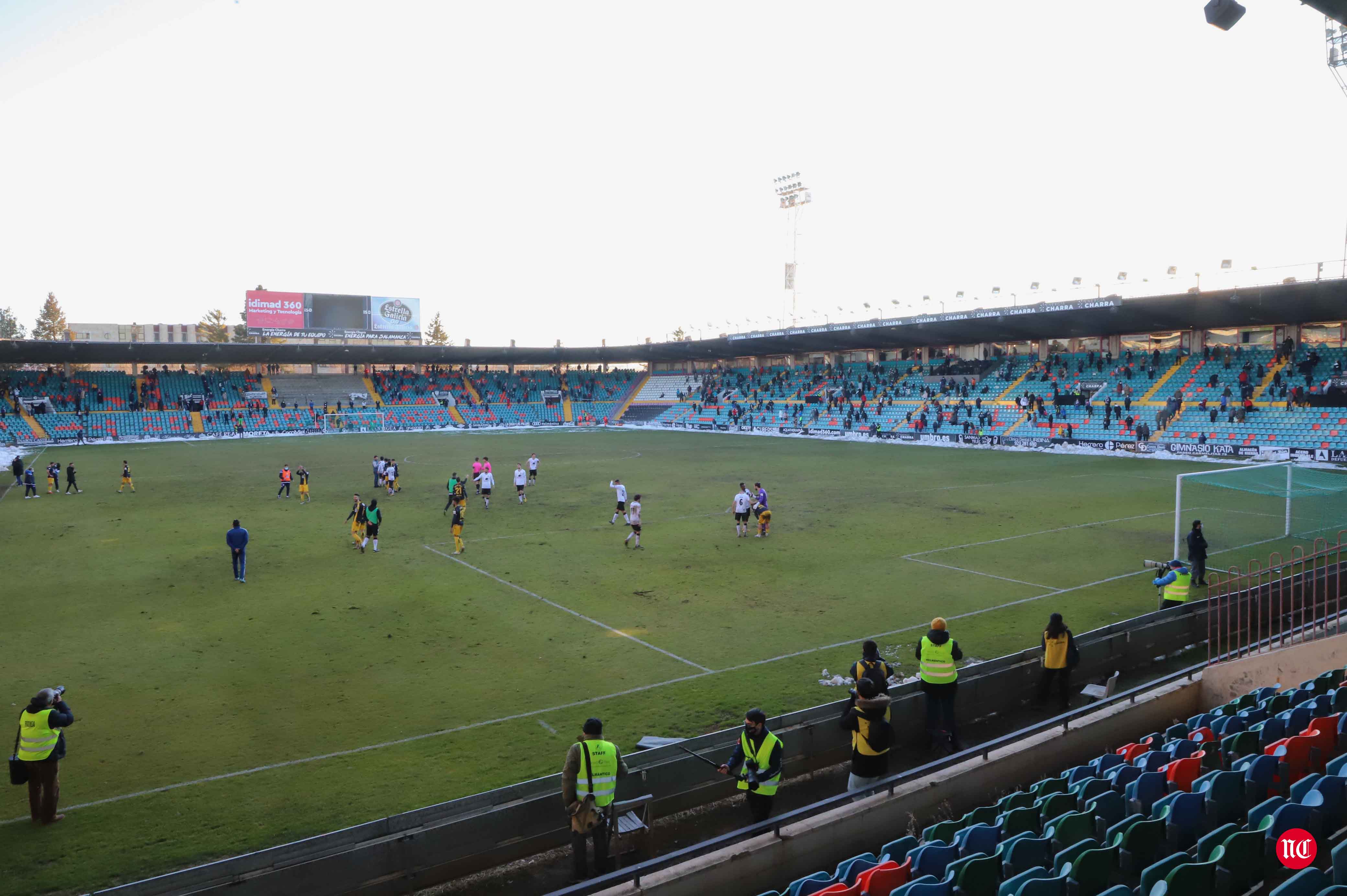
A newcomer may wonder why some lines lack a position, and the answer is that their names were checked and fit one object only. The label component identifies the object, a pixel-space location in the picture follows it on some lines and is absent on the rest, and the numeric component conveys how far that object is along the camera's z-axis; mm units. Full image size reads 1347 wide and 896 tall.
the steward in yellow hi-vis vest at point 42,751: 7922
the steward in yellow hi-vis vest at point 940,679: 8984
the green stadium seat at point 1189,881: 4504
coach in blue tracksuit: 17281
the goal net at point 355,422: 70562
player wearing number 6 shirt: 22125
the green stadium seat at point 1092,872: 4852
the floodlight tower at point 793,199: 73312
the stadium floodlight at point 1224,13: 11188
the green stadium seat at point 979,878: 4895
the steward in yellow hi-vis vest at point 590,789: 6754
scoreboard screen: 69438
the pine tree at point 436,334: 147875
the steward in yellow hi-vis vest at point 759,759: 7098
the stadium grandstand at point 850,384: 44156
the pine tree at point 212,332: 124250
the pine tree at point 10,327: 137875
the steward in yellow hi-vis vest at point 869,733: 7676
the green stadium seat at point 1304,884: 4176
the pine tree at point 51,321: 123125
